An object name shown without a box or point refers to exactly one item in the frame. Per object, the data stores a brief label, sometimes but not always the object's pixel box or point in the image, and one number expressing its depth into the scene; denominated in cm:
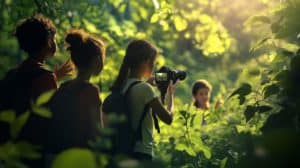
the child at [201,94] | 1138
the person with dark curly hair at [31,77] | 522
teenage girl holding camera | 561
